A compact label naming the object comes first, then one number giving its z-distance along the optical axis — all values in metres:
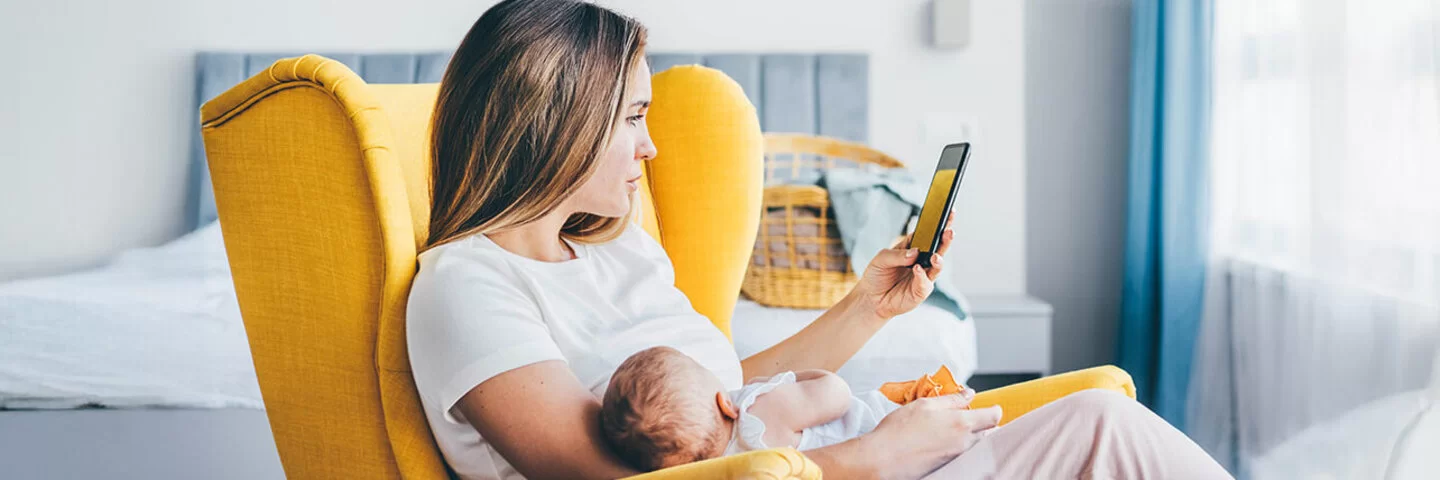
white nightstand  3.06
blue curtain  2.88
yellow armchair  1.05
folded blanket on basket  2.50
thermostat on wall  3.33
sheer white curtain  1.93
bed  2.04
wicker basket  2.56
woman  0.98
